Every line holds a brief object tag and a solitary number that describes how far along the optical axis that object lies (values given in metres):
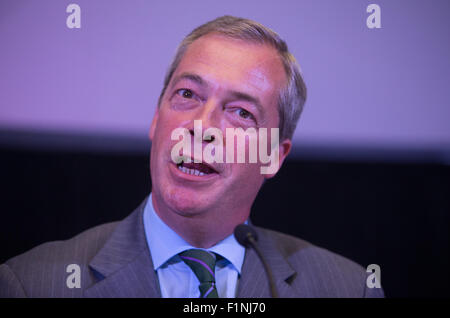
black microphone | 2.17
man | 2.18
